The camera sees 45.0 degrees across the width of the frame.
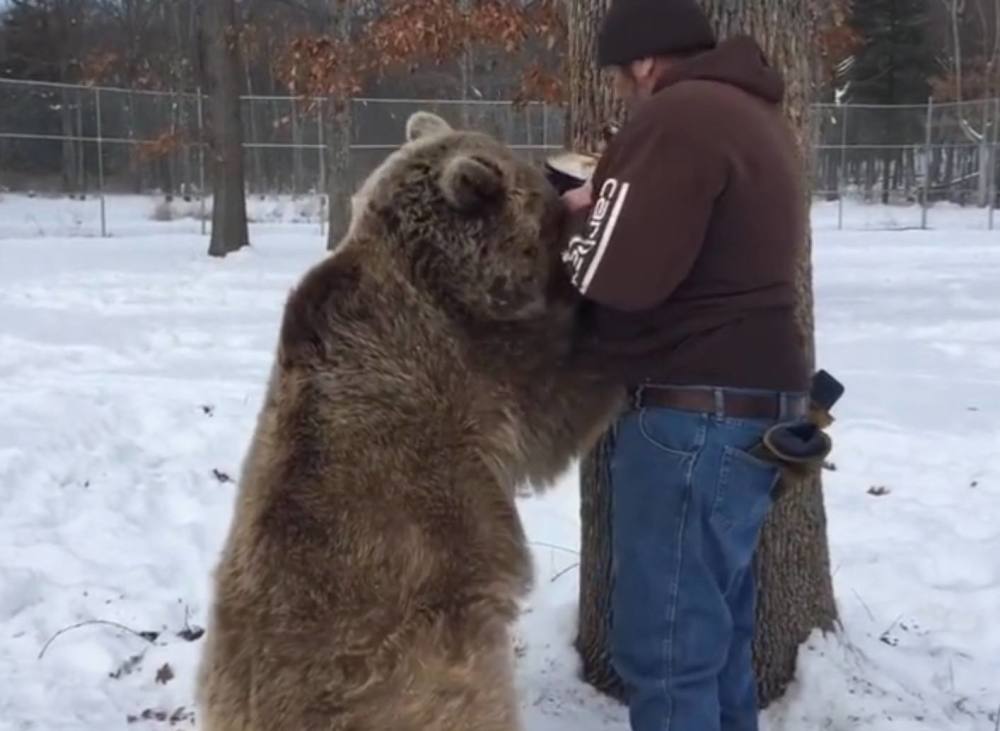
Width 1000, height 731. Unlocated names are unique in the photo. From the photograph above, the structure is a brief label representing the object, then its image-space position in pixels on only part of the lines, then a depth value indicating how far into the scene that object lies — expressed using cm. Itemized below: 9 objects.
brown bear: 252
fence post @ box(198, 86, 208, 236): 2286
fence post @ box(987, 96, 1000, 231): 2803
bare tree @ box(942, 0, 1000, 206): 2862
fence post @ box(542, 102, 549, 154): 2113
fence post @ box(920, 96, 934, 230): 2773
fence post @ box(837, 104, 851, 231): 2881
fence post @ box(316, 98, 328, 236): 2502
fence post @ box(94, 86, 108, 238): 2308
